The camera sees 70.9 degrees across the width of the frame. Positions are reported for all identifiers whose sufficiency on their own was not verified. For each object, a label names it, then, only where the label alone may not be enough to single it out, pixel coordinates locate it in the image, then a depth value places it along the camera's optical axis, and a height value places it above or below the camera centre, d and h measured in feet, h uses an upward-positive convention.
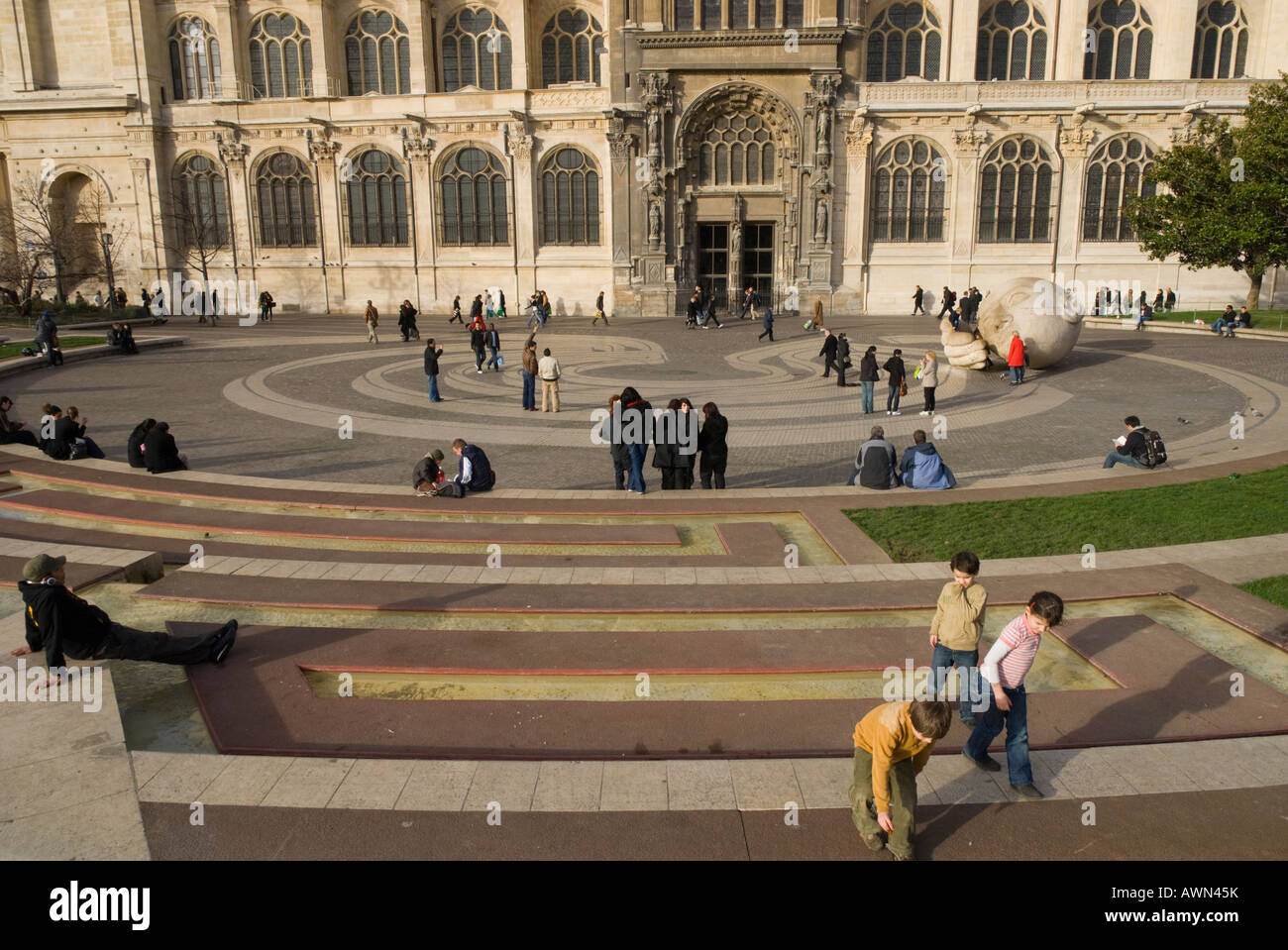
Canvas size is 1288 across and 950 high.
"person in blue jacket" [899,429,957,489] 46.37 -9.93
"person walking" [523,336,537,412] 70.69 -7.40
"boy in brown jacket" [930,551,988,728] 22.48 -8.75
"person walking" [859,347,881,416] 68.69 -7.65
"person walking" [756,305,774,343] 110.42 -5.59
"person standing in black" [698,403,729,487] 48.19 -8.69
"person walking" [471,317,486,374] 90.12 -5.94
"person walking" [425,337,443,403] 72.64 -6.18
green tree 109.91 +8.54
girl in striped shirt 20.06 -8.92
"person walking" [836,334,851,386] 80.18 -7.23
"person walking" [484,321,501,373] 91.71 -6.93
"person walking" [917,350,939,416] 66.44 -7.51
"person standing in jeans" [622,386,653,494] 46.62 -7.88
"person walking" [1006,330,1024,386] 79.46 -7.72
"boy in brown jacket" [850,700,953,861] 17.21 -9.55
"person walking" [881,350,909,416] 67.72 -7.95
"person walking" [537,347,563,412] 69.05 -7.79
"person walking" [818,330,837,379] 82.33 -7.05
